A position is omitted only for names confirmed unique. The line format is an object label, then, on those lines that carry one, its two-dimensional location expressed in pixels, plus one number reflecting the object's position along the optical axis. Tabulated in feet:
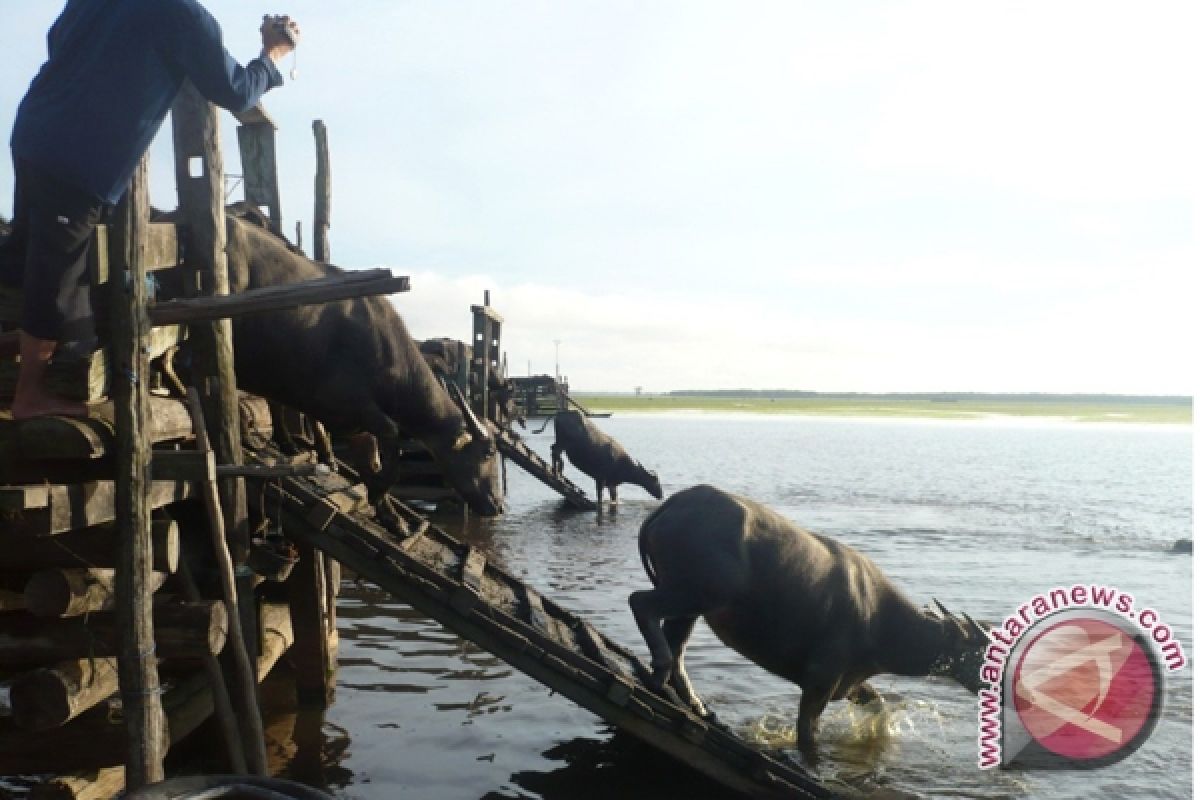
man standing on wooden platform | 13.91
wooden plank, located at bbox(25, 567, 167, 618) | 14.93
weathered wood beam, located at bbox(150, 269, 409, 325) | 14.93
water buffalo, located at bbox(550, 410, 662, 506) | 85.05
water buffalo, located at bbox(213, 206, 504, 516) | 24.12
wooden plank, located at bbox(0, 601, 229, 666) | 15.94
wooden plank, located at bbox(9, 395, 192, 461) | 13.87
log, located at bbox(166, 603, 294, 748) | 19.76
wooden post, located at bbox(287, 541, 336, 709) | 26.61
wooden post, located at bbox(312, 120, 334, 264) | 46.32
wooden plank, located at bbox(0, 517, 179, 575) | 15.67
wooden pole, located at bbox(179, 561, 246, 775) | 16.47
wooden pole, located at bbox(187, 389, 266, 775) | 16.19
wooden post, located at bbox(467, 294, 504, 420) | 75.61
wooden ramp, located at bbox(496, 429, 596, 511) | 80.02
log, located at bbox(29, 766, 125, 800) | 16.19
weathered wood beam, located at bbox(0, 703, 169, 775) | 18.39
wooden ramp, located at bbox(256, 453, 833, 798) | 22.30
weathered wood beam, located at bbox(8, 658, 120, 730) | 15.25
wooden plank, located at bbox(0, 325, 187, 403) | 13.97
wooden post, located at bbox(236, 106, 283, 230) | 37.83
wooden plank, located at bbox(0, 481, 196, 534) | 13.28
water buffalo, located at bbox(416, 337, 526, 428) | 64.13
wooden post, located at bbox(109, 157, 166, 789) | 14.32
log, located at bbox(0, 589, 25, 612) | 18.63
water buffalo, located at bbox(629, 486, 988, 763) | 26.02
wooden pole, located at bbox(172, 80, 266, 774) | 18.62
